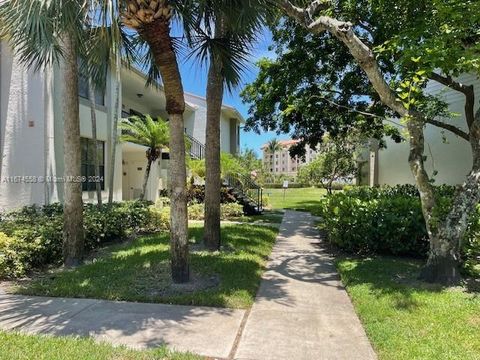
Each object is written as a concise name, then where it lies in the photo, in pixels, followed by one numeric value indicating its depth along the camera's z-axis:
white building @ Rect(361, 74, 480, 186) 12.92
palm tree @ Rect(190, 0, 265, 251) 6.74
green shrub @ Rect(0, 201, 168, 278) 7.55
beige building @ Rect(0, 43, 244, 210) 11.79
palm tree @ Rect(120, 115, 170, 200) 15.85
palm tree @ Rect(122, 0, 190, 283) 6.18
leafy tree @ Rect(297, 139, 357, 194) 25.49
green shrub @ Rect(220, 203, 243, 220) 17.64
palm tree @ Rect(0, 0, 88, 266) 5.56
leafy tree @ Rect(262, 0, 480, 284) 6.25
